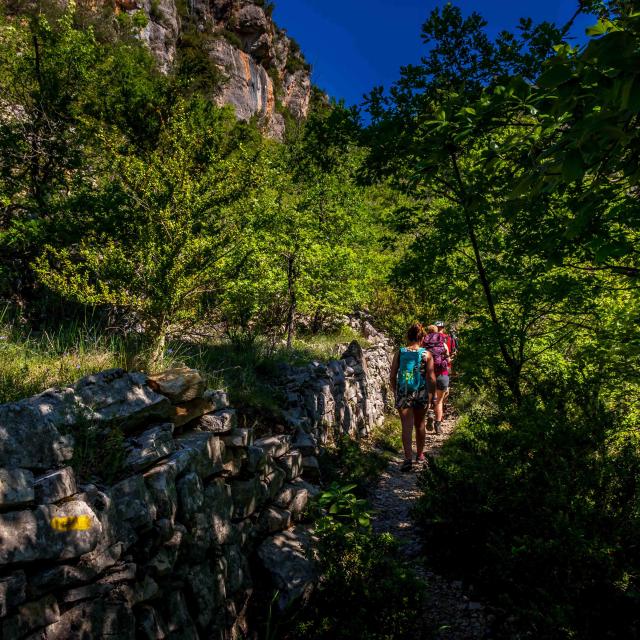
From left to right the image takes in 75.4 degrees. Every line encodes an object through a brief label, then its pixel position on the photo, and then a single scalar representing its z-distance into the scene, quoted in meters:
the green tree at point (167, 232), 5.05
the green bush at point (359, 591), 3.39
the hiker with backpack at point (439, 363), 8.57
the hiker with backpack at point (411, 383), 6.48
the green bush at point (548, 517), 2.80
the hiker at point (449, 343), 9.14
